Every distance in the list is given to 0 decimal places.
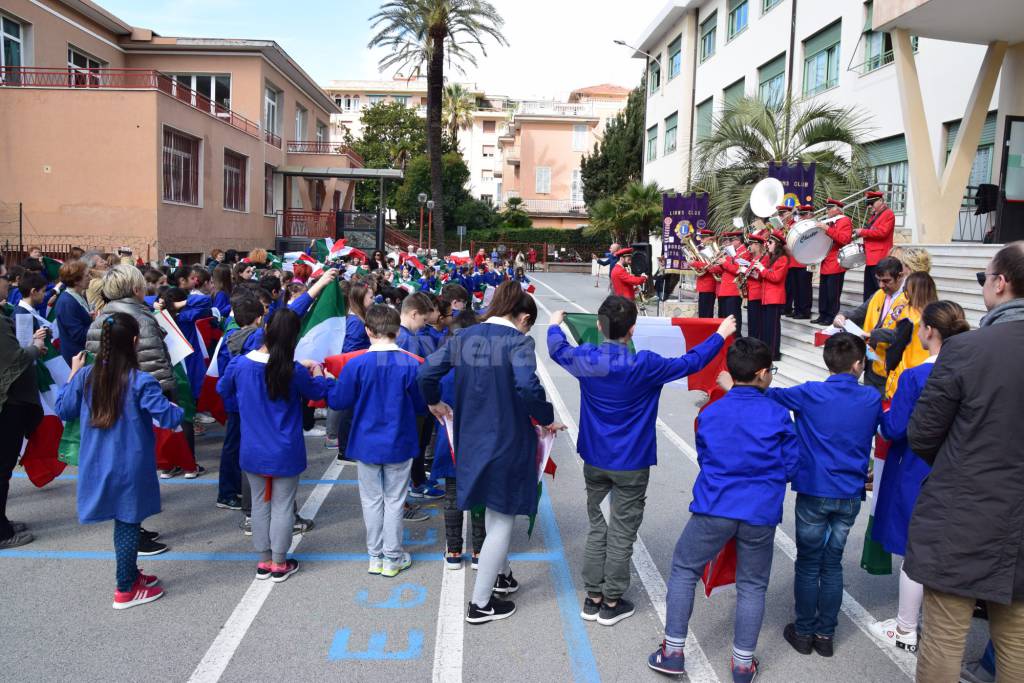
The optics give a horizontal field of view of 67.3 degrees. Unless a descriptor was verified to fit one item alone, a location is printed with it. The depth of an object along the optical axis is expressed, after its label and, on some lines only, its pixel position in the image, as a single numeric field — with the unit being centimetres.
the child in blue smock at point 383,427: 477
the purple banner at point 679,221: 1872
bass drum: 1063
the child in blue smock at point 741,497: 365
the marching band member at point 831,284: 1180
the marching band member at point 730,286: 1205
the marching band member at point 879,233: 1065
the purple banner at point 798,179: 1531
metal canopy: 3244
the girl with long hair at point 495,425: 419
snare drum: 1071
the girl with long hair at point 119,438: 434
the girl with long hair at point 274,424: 461
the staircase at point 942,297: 1089
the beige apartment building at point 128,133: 2006
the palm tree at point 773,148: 1711
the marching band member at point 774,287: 1127
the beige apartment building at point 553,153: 6266
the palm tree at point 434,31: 2691
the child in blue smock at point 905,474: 383
